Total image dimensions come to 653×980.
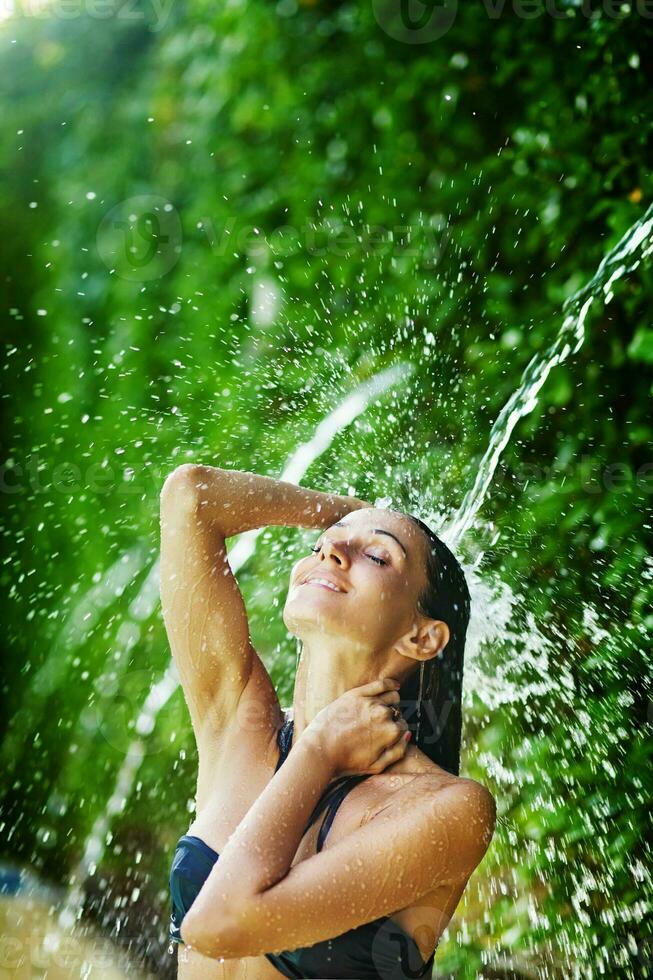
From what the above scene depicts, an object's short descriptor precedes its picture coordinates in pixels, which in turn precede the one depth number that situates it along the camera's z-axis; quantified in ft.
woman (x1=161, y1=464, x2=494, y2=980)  12.12
